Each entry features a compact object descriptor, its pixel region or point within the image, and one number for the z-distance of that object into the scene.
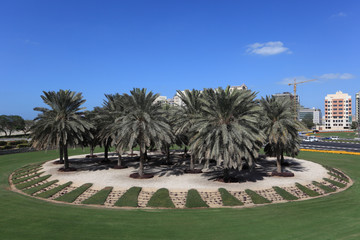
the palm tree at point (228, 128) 25.69
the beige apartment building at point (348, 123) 193.50
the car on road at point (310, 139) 85.66
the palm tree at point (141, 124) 28.71
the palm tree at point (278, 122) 29.77
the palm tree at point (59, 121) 32.88
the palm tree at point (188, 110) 32.50
